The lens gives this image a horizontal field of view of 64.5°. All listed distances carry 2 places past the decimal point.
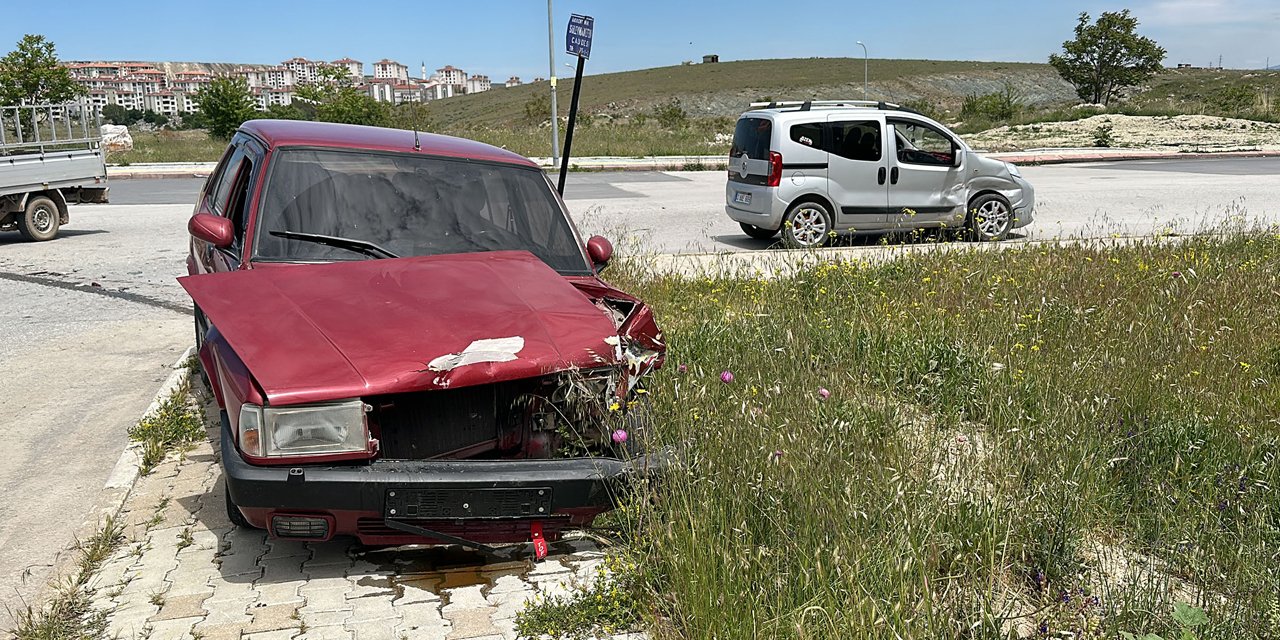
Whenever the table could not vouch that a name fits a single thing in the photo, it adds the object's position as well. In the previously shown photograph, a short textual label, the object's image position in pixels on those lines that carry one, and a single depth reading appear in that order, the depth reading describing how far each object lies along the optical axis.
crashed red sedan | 3.60
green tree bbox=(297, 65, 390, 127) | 37.75
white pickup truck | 13.91
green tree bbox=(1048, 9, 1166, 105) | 62.44
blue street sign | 7.98
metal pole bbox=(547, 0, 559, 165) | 28.76
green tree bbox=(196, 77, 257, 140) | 41.59
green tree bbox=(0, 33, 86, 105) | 49.53
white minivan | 12.96
